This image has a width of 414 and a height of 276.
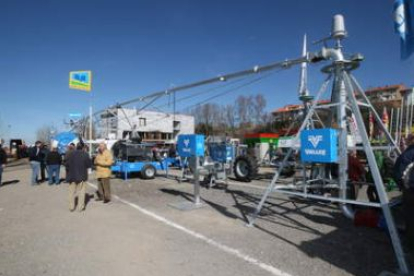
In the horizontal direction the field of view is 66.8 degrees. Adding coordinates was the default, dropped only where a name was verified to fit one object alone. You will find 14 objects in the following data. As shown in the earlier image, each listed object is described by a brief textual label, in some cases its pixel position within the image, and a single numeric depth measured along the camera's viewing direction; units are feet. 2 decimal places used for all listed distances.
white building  79.56
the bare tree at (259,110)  195.89
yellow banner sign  66.79
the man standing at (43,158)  46.78
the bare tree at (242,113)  198.90
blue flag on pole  15.88
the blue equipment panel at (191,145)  29.76
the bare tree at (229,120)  201.94
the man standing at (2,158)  42.59
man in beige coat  30.42
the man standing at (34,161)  44.55
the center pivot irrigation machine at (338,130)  17.11
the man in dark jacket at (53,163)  43.16
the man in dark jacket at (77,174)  27.04
